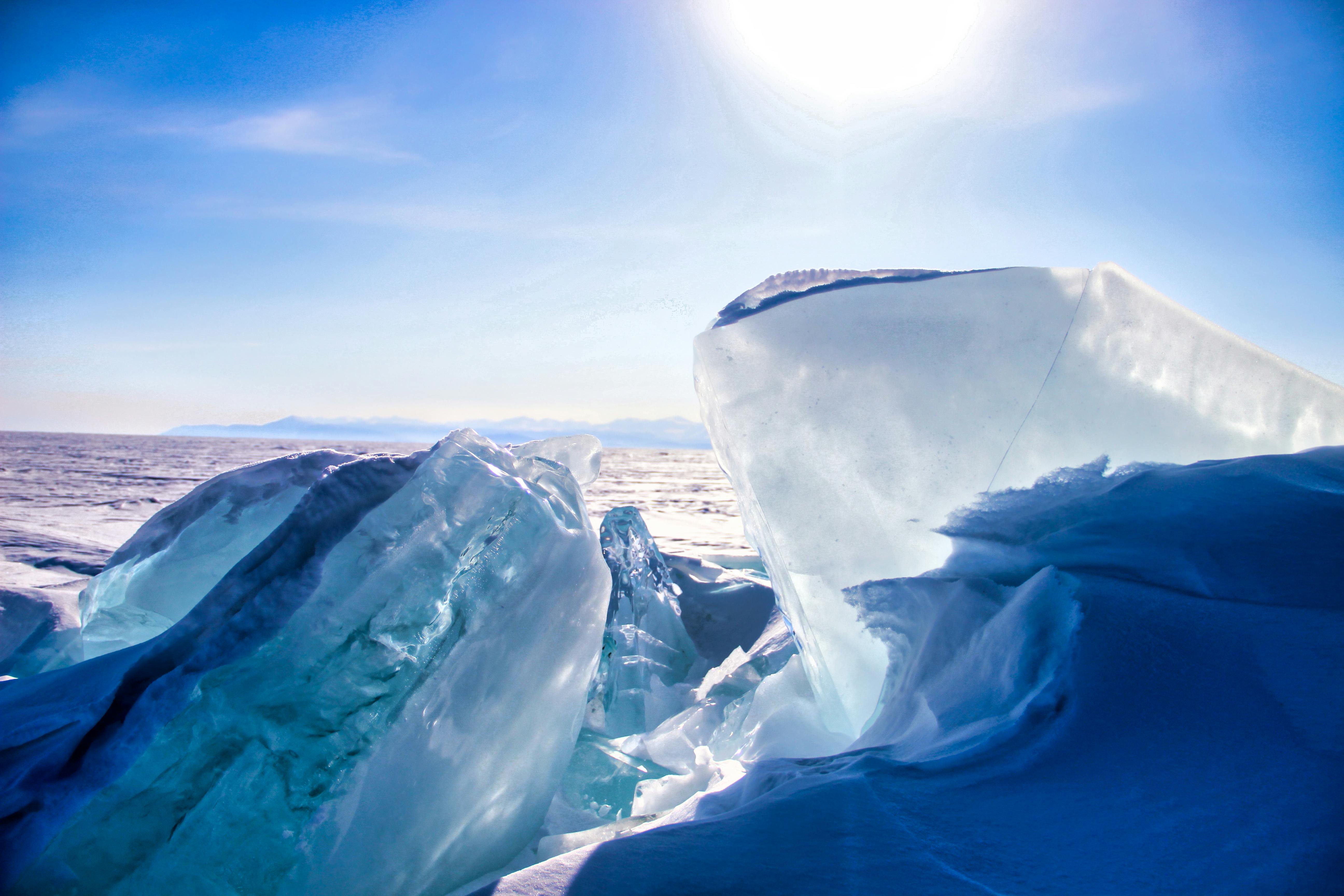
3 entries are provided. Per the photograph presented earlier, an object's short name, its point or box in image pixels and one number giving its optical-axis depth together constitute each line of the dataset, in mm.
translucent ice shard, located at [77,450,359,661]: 2104
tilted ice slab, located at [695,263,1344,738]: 1845
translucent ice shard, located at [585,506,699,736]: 2623
